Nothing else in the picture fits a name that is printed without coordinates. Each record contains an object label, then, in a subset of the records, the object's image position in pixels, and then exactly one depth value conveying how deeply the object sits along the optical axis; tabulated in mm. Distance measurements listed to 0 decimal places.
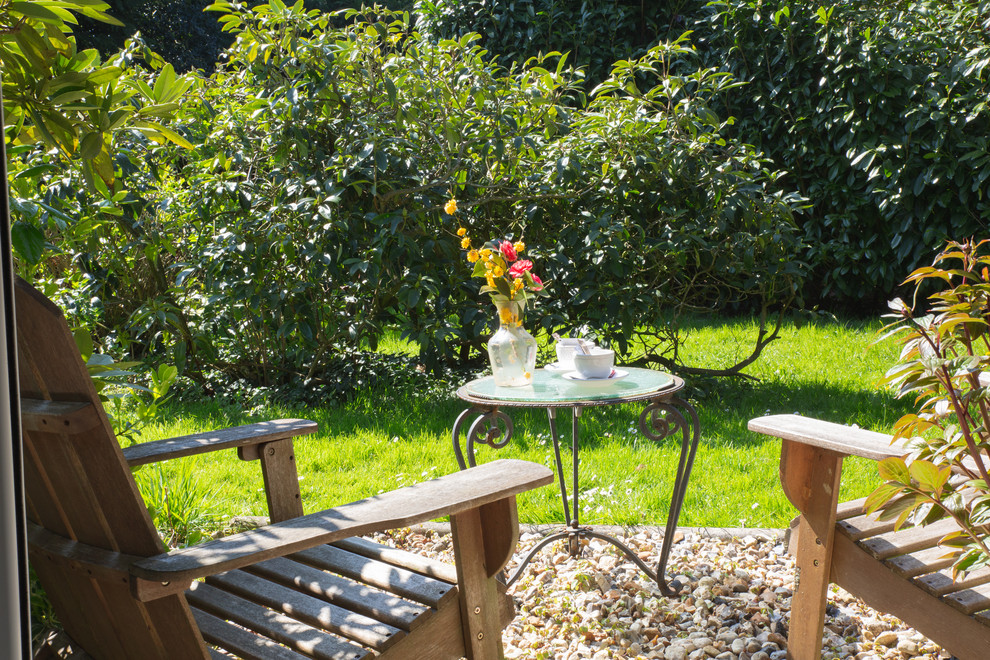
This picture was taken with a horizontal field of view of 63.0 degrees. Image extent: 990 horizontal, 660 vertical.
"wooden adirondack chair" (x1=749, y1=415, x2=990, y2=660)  1599
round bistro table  2332
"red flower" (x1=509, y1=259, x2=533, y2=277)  2492
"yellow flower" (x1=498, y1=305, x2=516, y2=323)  2539
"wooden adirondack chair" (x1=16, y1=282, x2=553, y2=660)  1196
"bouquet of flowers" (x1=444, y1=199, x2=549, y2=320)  2465
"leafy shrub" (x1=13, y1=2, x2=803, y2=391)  4344
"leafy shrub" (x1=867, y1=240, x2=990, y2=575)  1349
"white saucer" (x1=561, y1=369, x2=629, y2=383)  2558
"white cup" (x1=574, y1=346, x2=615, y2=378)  2525
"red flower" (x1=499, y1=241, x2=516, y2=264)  2477
